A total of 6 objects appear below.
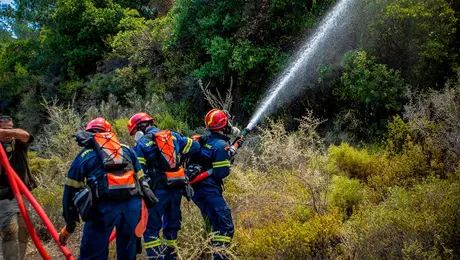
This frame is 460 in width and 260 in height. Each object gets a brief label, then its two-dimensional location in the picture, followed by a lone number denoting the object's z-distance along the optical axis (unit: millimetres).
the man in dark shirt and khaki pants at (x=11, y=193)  5172
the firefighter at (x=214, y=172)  5488
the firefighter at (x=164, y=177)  5316
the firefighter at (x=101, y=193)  4258
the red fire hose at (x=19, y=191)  4771
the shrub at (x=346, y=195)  5898
